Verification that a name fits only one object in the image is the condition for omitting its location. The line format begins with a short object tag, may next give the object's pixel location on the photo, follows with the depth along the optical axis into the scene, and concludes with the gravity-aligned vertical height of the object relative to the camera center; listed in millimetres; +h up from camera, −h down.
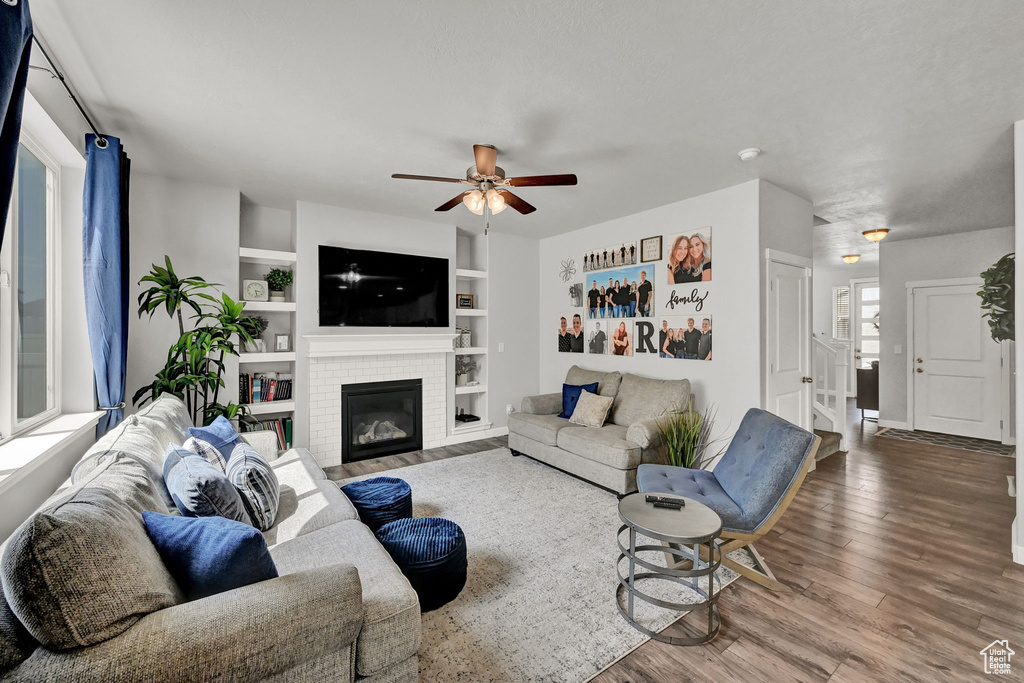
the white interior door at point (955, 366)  5266 -317
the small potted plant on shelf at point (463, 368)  5473 -341
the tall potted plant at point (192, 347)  3096 -41
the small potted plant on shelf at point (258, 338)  4117 +31
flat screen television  4402 +545
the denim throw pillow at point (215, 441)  2182 -543
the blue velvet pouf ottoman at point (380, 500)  2482 -926
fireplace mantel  4293 -37
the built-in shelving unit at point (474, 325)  5320 +206
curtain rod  1930 +1222
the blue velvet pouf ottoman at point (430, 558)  2021 -1003
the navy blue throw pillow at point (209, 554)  1252 -611
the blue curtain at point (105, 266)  2586 +445
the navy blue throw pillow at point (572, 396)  4648 -580
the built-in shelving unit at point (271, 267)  4160 +728
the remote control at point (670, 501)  2154 -789
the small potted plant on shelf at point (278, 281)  4289 +584
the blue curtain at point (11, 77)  1249 +788
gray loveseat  3523 -816
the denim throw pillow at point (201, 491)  1644 -567
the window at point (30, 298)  2105 +236
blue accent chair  2264 -804
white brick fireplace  4344 -314
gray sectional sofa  941 -678
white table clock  4156 +477
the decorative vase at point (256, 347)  4133 -54
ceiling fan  2730 +998
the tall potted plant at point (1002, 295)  3180 +333
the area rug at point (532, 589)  1797 -1276
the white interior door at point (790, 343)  3803 -20
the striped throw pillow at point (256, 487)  1997 -672
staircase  4859 -802
